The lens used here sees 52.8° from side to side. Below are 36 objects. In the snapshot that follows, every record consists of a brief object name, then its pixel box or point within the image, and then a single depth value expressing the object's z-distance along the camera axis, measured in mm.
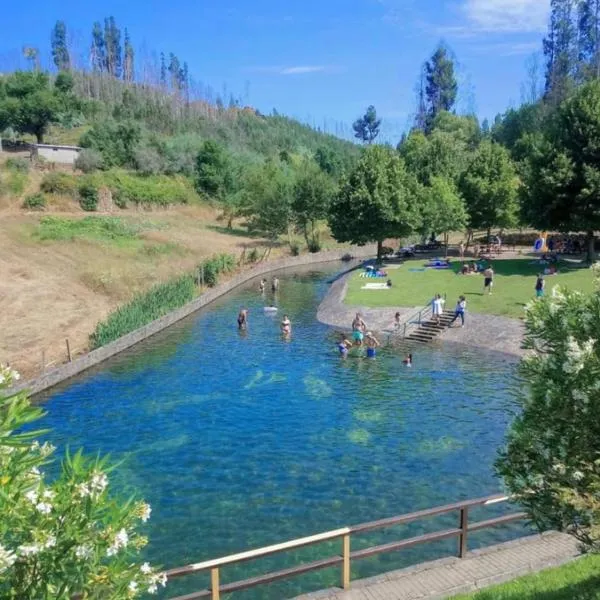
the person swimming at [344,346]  34031
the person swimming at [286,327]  38719
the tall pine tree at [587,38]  104812
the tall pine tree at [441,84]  145500
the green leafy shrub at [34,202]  74688
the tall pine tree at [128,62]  182875
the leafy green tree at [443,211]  61656
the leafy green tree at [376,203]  60438
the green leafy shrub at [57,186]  79500
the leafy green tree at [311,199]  81125
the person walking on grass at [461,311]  38000
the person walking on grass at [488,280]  43781
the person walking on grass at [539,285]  39562
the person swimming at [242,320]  41281
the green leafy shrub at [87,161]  91688
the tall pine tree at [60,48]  179550
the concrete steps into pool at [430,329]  37375
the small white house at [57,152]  92875
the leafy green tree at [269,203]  80688
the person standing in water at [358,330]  35844
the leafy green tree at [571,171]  48156
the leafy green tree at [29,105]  101750
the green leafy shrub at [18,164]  82375
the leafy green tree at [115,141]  98688
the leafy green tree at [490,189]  63500
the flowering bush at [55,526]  5574
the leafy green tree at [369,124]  195375
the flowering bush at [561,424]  8219
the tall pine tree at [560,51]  106500
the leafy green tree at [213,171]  101750
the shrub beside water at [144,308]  36925
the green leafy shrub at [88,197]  80188
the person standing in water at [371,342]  34500
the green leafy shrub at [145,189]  85625
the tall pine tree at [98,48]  181125
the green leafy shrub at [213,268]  57906
